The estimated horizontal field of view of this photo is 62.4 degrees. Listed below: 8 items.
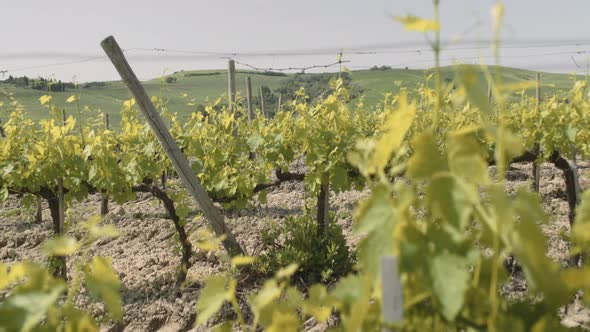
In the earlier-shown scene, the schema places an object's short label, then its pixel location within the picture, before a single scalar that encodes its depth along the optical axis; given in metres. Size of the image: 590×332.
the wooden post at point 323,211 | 4.26
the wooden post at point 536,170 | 5.42
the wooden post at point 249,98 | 9.54
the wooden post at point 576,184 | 4.43
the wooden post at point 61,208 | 4.24
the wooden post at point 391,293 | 0.67
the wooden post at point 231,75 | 7.61
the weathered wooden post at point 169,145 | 3.16
